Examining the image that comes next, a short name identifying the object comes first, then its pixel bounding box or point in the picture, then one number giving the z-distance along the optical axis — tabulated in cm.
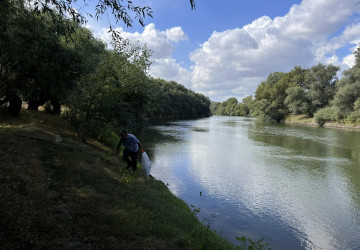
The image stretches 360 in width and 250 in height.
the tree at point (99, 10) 548
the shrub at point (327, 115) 6625
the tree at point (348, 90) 6122
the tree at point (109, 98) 1705
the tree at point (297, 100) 8338
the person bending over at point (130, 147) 1160
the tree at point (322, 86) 7875
